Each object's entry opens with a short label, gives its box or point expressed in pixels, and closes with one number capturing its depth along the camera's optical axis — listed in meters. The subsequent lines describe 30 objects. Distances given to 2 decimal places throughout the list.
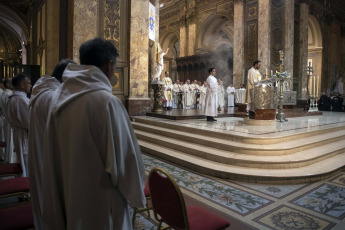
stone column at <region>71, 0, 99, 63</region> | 8.21
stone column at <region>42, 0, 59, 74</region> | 8.96
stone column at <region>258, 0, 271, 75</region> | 13.05
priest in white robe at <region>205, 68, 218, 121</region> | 7.93
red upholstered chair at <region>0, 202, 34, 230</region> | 1.80
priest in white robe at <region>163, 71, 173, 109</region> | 12.49
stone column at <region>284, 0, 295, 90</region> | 13.62
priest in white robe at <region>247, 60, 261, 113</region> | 7.61
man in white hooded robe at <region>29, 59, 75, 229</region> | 1.91
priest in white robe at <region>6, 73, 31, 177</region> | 3.58
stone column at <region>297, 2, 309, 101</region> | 15.34
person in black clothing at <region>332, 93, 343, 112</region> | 15.14
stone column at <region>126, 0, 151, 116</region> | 9.18
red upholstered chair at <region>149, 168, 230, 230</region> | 1.72
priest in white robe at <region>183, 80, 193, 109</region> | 14.41
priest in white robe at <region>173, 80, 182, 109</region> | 14.08
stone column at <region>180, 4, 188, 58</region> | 19.42
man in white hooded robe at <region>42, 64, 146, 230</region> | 1.29
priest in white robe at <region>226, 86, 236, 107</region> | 14.84
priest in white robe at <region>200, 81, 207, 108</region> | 14.78
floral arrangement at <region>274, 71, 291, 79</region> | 7.78
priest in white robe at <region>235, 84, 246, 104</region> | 14.03
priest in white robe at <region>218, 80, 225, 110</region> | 15.08
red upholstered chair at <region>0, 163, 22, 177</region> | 2.98
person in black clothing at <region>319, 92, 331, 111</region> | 15.80
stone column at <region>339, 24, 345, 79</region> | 20.34
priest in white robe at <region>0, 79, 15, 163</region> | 4.67
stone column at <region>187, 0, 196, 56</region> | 18.70
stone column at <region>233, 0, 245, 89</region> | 14.44
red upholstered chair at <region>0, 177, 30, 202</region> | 2.41
